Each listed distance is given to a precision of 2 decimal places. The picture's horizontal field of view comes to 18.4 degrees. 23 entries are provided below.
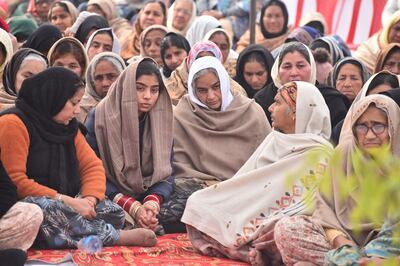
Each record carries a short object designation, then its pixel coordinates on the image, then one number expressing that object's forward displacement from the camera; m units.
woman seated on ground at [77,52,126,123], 8.09
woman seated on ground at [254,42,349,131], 8.37
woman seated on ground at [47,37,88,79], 8.44
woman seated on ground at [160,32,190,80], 10.08
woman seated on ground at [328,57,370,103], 8.95
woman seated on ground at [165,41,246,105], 9.12
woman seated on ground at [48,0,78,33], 12.53
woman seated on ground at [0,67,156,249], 6.20
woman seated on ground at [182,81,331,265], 6.40
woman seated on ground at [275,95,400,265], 5.85
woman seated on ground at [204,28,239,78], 10.65
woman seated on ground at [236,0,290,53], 12.69
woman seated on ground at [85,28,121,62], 9.89
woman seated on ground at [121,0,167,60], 12.50
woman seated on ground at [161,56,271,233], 7.61
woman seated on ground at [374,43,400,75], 8.88
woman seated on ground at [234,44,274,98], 9.59
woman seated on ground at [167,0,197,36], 12.97
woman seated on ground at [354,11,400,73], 10.33
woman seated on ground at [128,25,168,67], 10.87
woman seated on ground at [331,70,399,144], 7.49
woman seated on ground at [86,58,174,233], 7.14
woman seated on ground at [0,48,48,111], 7.73
